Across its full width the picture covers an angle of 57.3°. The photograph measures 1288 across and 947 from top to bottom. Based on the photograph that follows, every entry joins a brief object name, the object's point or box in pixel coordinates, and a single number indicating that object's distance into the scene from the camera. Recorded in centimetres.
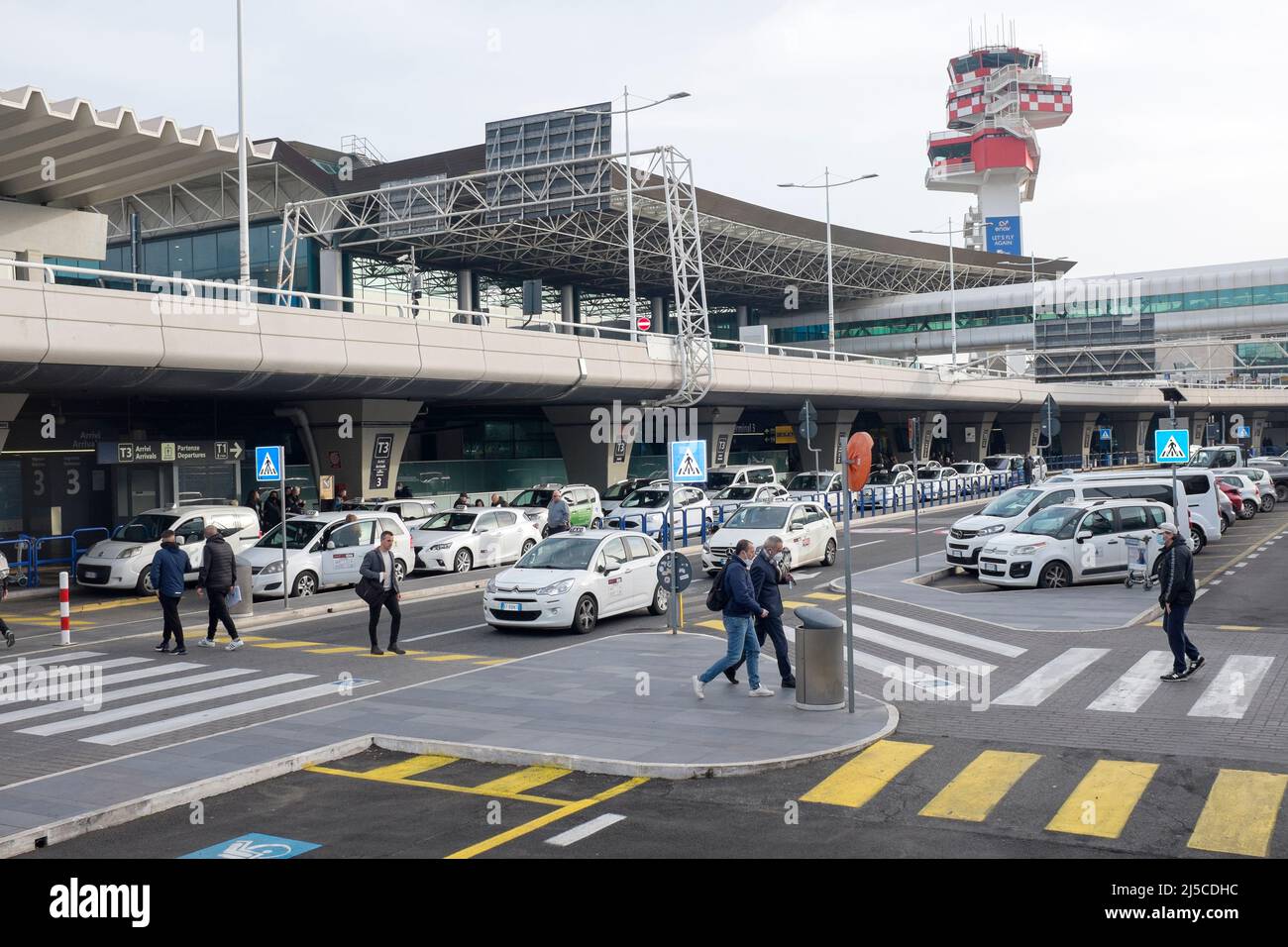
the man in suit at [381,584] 1706
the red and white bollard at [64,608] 1825
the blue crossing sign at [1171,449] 2288
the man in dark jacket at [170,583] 1722
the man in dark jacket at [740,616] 1345
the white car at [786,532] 2564
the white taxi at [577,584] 1870
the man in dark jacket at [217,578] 1773
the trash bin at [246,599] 2058
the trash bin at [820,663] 1271
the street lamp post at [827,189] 5450
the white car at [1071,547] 2305
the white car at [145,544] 2456
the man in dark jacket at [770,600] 1368
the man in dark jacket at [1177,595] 1403
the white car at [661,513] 3198
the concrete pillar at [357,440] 3597
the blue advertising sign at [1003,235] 14000
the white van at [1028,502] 2609
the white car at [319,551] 2309
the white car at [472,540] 2759
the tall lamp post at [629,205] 3995
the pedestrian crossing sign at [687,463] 1977
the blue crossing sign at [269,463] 2241
